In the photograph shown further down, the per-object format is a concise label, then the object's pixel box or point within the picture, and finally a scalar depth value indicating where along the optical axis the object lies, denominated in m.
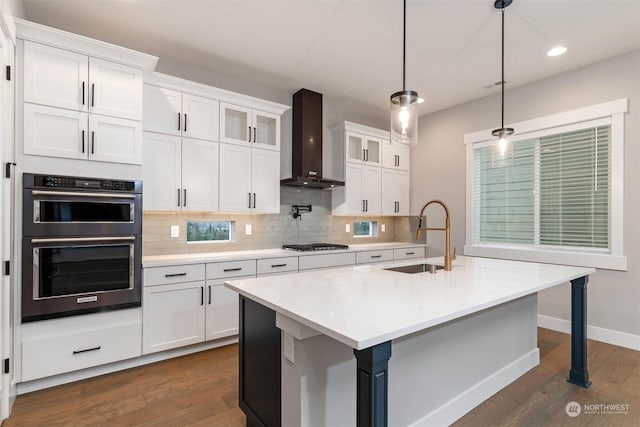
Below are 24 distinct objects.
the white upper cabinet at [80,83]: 2.30
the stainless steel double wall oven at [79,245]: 2.26
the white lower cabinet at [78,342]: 2.29
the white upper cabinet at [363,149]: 4.49
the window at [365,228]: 5.08
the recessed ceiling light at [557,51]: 3.09
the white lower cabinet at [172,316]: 2.74
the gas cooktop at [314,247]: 3.84
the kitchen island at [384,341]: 1.21
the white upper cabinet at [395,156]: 4.88
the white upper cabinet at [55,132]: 2.27
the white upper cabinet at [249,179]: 3.42
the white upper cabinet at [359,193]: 4.45
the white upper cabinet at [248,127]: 3.46
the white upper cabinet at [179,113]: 3.00
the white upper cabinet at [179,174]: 3.00
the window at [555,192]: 3.32
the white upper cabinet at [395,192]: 4.86
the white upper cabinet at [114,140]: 2.50
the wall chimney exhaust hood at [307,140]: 3.98
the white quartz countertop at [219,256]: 2.89
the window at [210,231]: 3.56
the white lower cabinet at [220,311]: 3.05
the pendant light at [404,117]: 1.92
